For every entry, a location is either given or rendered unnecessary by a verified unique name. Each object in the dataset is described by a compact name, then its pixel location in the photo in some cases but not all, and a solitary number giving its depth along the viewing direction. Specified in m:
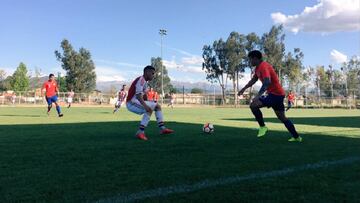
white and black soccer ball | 9.73
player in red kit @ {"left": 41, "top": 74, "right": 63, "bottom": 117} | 17.95
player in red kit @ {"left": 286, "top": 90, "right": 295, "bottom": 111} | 35.41
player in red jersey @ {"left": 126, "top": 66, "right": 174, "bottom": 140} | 8.67
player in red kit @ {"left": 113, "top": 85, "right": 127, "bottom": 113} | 26.44
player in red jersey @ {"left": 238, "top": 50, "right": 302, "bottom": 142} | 8.02
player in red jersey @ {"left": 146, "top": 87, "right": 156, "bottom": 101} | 27.55
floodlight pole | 68.81
